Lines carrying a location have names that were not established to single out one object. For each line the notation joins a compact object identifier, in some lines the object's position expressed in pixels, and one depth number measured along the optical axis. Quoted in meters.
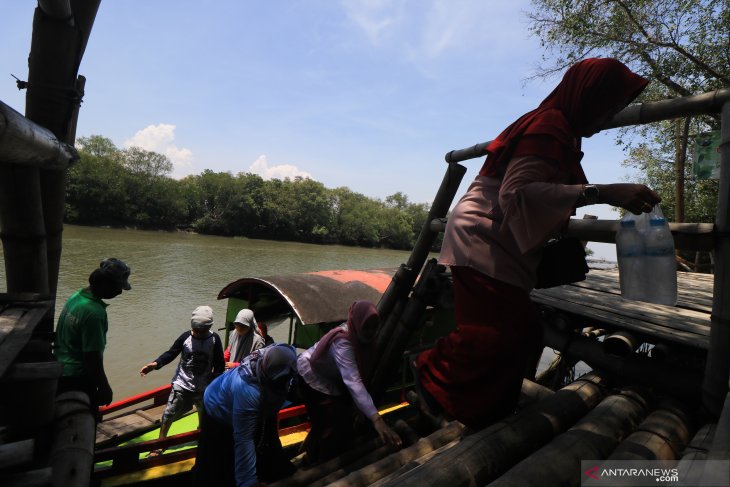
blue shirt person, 2.34
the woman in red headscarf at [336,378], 2.63
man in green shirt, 2.99
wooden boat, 3.98
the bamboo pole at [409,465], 1.71
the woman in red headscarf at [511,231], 1.50
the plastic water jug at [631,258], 1.58
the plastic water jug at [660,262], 1.55
